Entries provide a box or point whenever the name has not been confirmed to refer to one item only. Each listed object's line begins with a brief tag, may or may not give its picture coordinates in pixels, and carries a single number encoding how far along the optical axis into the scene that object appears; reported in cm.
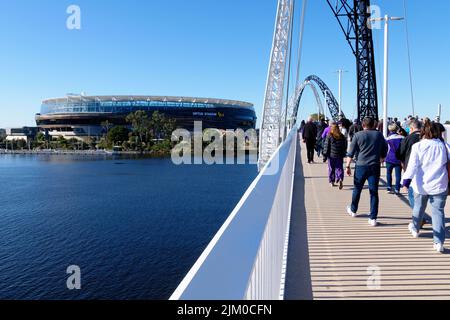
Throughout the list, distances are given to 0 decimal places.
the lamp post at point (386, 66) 1502
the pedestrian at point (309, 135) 1427
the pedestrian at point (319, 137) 1732
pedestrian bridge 163
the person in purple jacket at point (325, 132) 1084
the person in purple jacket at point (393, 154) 844
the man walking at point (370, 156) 622
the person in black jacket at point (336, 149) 928
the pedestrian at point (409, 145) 621
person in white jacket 490
